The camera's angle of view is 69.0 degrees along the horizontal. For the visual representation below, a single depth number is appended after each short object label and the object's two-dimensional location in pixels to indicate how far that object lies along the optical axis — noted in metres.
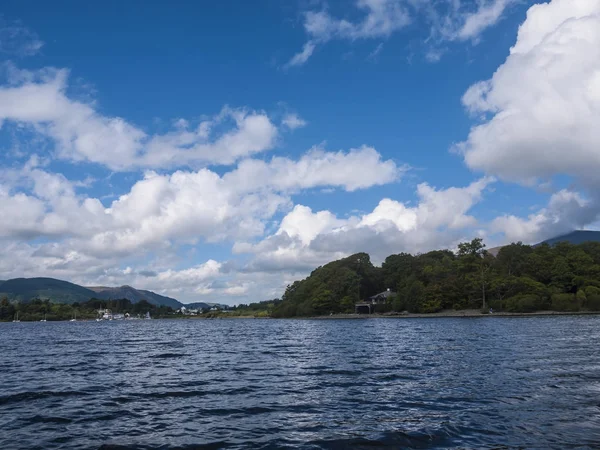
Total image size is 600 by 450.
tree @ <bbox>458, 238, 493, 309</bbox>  153.12
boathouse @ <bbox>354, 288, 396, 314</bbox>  188.34
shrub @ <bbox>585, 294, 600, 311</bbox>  128.25
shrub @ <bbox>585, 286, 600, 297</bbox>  130.88
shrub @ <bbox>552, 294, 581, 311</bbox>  130.62
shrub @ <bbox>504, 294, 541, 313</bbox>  134.88
